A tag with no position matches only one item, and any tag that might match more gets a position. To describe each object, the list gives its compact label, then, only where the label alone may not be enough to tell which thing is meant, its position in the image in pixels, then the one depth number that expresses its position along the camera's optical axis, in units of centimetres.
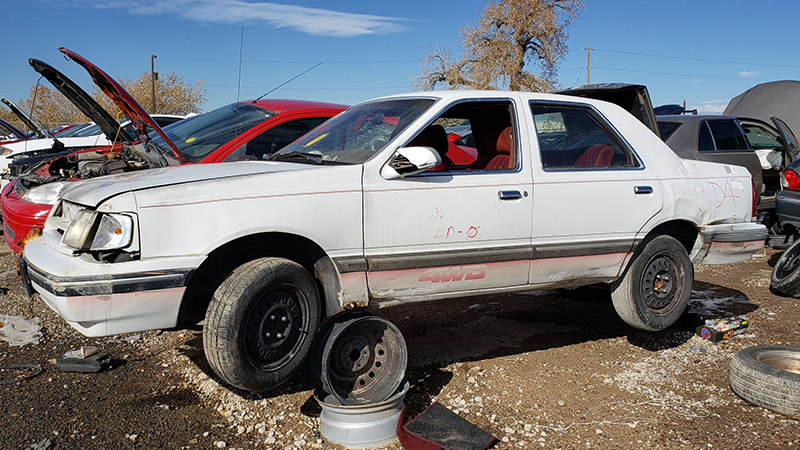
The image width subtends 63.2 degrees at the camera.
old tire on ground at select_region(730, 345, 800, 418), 370
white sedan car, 323
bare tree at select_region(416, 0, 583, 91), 3500
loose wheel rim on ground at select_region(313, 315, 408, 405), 351
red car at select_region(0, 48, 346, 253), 538
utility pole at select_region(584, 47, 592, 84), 4669
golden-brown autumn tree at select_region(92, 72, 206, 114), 4334
